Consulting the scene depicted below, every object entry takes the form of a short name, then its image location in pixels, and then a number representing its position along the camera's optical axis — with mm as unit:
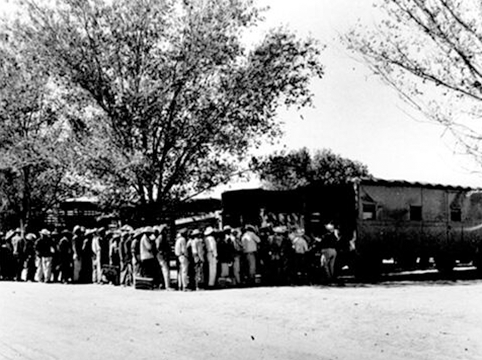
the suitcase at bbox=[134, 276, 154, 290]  19281
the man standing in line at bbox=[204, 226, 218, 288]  19047
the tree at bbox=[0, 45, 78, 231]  25547
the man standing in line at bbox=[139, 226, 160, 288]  19391
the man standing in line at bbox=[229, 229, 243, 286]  19641
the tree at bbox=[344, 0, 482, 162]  10641
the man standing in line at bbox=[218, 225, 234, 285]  19344
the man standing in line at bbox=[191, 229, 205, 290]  18797
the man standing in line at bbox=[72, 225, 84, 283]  22141
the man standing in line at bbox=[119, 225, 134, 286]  20375
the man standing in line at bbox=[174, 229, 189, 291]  18809
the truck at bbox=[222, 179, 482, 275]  21594
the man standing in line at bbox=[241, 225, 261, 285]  19844
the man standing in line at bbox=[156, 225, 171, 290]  19094
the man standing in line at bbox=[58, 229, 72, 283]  22219
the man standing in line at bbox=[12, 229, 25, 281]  23828
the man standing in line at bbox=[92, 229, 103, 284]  21812
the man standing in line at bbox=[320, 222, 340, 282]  20422
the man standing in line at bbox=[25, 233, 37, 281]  23625
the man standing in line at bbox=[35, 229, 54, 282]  22516
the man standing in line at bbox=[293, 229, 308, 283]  20281
